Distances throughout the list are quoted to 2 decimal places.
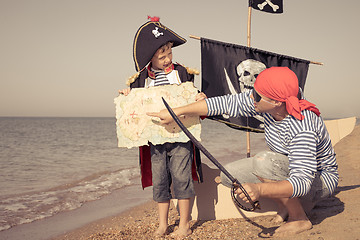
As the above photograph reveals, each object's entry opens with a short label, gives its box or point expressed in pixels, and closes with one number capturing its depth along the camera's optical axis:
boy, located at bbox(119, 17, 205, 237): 2.99
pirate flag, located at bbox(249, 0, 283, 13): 4.41
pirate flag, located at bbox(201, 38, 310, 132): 4.06
